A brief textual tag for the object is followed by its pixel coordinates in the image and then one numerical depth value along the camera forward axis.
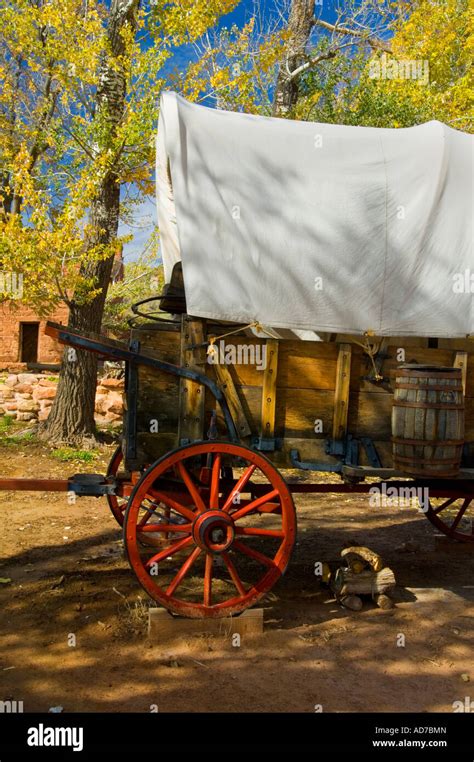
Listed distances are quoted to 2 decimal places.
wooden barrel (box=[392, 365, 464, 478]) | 3.54
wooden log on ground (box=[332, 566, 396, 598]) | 4.03
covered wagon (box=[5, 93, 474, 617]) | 3.57
